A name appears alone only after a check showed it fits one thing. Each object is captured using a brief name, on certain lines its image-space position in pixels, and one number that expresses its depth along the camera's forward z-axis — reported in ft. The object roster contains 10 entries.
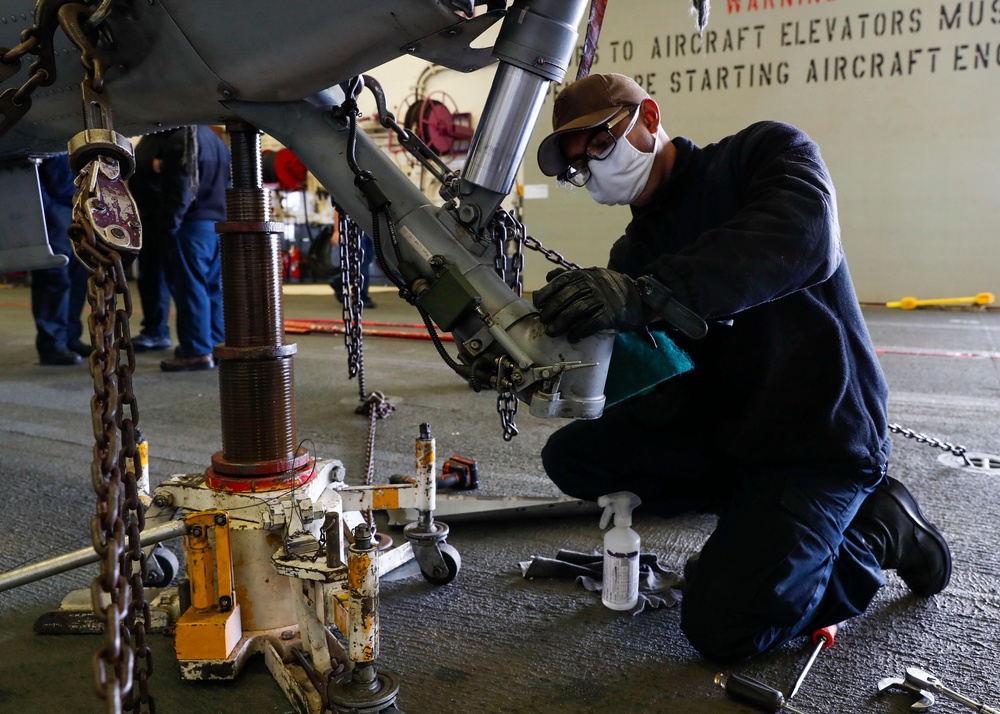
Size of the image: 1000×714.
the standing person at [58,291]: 15.21
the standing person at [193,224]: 14.74
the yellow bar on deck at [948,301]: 25.76
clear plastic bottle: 5.79
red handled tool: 5.25
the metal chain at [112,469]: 2.77
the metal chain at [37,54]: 3.65
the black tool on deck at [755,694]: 4.60
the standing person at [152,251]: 15.66
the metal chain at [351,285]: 6.20
